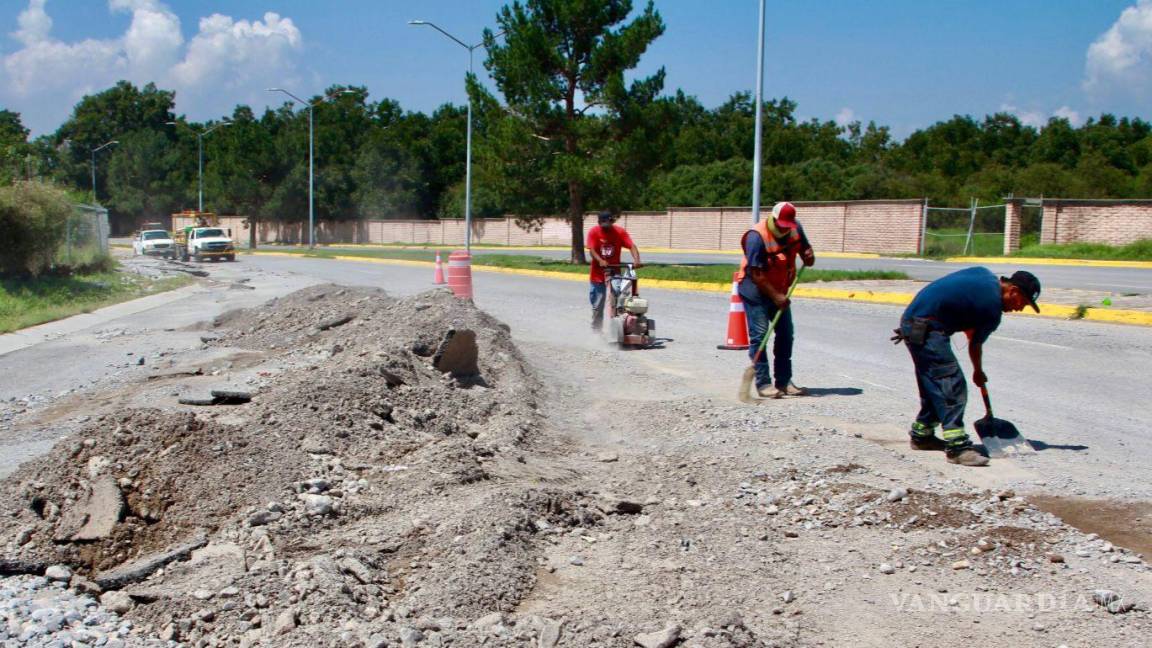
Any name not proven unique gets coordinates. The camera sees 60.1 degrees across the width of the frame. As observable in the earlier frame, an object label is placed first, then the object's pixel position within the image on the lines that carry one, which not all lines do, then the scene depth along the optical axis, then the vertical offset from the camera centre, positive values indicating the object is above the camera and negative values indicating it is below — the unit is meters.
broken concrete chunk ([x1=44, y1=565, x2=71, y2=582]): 4.66 -1.69
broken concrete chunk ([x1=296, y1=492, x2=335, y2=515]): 5.31 -1.53
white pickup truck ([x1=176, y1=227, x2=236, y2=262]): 42.72 -1.21
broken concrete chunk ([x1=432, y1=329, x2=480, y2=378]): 8.99 -1.20
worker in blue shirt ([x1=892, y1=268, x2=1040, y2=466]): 6.07 -0.58
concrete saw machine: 11.84 -1.03
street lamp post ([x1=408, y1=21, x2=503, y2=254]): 33.35 +2.19
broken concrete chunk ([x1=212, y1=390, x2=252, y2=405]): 7.91 -1.42
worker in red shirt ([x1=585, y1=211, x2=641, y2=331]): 11.99 -0.20
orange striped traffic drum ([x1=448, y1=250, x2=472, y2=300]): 16.97 -0.89
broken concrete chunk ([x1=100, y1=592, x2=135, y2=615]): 4.31 -1.68
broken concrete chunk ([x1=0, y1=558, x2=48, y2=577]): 4.68 -1.67
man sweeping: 8.05 -0.41
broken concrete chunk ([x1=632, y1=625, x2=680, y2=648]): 3.79 -1.57
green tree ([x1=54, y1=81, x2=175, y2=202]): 100.81 +9.57
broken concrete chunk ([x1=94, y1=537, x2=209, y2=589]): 4.56 -1.65
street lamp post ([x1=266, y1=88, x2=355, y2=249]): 54.69 -0.26
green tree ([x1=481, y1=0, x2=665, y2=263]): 29.00 +4.57
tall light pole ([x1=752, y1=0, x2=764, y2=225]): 22.91 +2.06
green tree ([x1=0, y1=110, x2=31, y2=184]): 24.17 +1.39
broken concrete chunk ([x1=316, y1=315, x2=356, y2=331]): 13.33 -1.39
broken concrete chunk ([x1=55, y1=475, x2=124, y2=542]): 5.01 -1.55
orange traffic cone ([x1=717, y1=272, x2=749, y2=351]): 11.73 -1.19
